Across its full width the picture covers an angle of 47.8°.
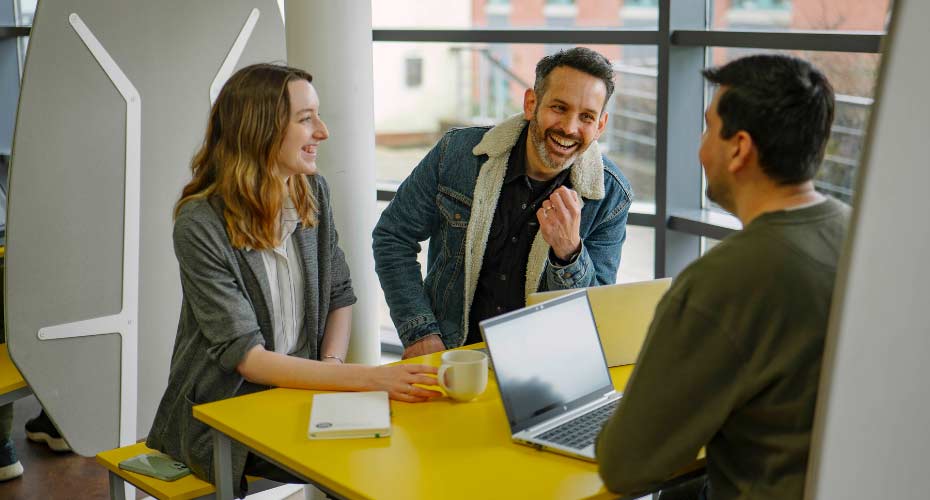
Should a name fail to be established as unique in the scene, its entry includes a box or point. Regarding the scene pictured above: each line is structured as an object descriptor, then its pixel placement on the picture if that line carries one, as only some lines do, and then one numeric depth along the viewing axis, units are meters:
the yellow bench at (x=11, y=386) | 2.99
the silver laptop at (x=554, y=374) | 1.84
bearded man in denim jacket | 2.66
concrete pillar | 3.22
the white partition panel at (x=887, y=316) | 1.25
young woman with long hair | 2.21
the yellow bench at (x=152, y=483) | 2.22
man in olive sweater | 1.47
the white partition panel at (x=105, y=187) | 2.93
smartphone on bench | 2.28
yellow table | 1.66
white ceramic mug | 2.04
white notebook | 1.87
